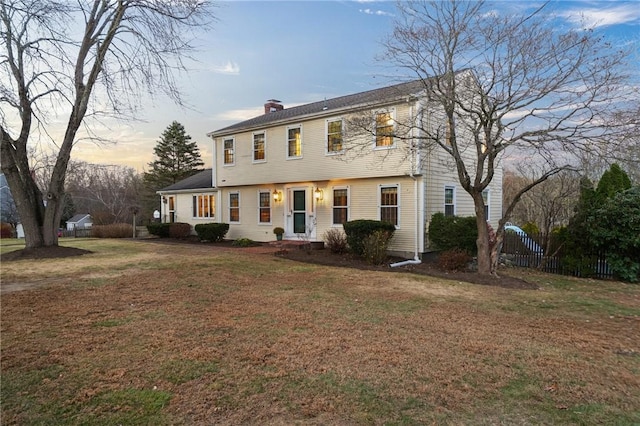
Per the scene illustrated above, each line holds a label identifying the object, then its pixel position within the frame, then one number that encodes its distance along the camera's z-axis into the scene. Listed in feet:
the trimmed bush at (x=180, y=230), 63.16
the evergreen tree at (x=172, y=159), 127.34
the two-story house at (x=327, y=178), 40.09
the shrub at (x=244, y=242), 51.55
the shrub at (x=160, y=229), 65.72
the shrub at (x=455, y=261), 33.47
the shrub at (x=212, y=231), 55.72
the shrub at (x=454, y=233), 36.60
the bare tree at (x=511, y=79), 25.80
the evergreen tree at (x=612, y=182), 32.45
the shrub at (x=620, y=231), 29.40
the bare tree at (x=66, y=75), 34.42
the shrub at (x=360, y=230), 38.86
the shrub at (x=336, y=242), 41.86
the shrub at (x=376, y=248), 36.24
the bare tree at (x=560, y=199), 34.06
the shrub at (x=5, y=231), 82.84
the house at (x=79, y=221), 124.06
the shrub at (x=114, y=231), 71.05
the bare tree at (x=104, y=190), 120.88
